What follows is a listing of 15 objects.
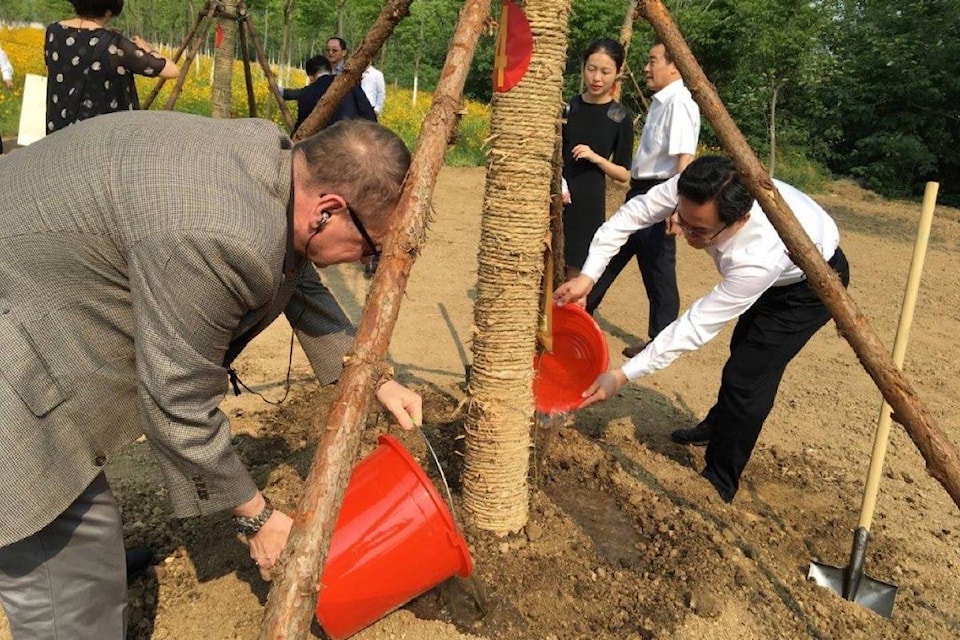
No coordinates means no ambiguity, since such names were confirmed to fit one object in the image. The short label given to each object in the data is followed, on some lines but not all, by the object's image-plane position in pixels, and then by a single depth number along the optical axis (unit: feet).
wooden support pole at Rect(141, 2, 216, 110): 15.67
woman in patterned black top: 12.02
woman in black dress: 14.65
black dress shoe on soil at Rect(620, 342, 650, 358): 13.34
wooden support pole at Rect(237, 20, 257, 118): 14.66
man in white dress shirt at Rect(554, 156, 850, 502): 8.48
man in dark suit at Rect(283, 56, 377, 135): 18.67
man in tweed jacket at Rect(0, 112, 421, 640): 4.41
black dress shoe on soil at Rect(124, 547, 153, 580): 7.89
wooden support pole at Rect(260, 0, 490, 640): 3.75
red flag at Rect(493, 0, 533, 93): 7.06
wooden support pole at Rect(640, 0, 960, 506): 6.10
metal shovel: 8.00
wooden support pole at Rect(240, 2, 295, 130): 14.94
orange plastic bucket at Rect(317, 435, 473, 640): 6.44
